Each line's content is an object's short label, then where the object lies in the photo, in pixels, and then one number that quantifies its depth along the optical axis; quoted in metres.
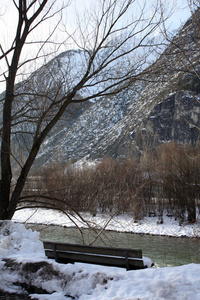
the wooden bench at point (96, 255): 4.16
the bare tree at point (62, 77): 6.30
